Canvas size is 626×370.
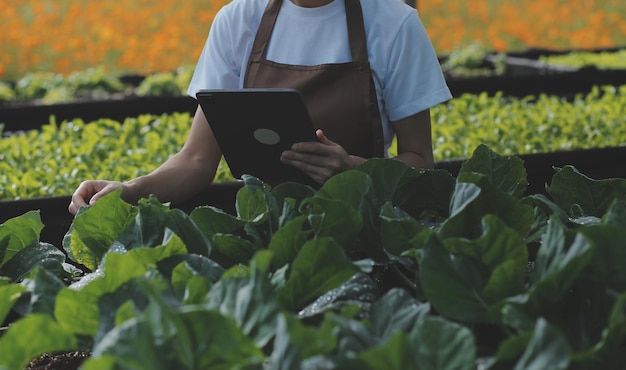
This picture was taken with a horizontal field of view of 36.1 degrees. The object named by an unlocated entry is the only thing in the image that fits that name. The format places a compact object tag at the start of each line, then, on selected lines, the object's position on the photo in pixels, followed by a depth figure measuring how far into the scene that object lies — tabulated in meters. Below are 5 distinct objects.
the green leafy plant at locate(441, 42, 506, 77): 7.30
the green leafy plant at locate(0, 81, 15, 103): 6.46
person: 2.62
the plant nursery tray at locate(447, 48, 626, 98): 5.92
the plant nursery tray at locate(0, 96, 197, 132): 5.48
